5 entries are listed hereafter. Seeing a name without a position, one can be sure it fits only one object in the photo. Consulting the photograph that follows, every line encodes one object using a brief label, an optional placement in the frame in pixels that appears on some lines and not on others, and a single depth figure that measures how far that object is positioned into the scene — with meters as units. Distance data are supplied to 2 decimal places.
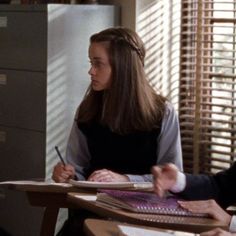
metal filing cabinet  5.46
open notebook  3.59
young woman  4.39
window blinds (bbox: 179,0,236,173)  5.48
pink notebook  3.31
